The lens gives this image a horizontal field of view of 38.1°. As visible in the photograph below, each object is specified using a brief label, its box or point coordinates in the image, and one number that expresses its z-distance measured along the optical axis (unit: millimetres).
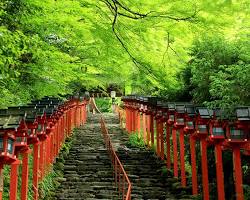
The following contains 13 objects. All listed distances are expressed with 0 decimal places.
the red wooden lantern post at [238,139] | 8117
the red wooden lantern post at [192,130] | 11980
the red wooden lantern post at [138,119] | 22494
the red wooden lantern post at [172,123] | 13609
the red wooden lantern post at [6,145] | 5996
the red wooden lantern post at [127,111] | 27597
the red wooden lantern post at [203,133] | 10357
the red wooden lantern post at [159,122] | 15599
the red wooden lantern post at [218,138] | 9406
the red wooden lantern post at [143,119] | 20469
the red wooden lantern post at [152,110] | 16725
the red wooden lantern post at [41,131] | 9773
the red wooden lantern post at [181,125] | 12849
